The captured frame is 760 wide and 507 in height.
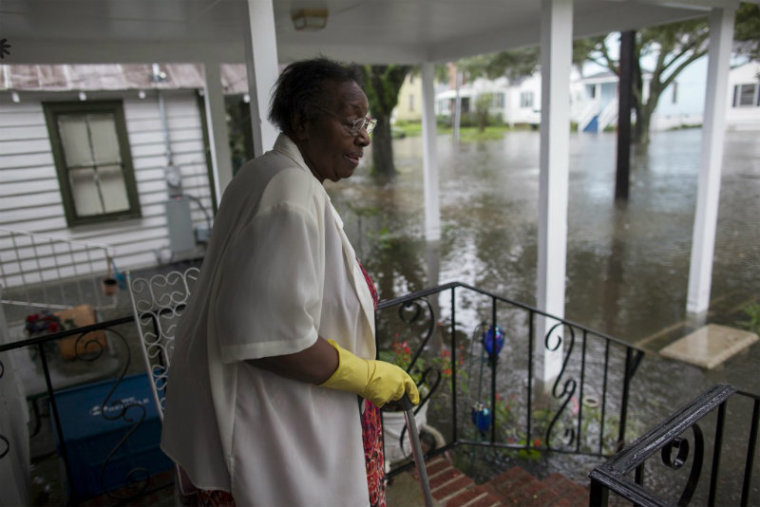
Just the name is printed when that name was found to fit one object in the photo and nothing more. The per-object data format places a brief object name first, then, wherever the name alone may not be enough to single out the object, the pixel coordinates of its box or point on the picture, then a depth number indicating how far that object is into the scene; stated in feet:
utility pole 33.43
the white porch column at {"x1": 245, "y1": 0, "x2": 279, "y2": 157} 10.33
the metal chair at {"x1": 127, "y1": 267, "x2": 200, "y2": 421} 8.60
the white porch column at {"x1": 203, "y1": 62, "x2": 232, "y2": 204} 22.37
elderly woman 3.83
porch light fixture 13.80
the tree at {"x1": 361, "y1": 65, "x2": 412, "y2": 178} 44.11
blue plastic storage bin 9.53
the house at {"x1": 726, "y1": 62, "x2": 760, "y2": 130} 90.98
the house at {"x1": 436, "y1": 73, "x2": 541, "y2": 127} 125.90
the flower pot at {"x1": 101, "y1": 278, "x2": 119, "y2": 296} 20.80
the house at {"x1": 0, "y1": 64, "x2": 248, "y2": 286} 22.21
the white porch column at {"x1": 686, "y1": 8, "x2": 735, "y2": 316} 17.02
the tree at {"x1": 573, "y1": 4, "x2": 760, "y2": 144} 49.88
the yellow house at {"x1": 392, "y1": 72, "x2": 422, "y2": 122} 150.51
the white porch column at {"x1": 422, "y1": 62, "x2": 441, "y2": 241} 27.66
